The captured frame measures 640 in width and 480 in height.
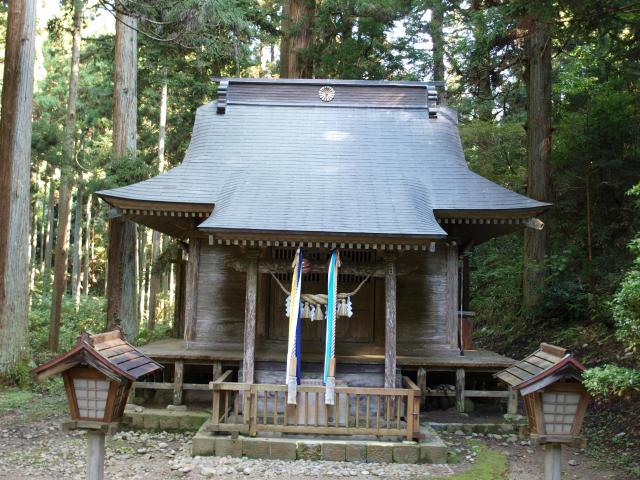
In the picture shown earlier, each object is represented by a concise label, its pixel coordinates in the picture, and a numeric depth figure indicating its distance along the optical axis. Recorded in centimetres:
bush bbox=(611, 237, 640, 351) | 571
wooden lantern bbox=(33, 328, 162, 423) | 425
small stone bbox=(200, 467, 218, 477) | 676
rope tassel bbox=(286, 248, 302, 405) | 776
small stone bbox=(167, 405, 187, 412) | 923
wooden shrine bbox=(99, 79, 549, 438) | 813
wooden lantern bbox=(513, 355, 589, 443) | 421
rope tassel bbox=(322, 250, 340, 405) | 775
